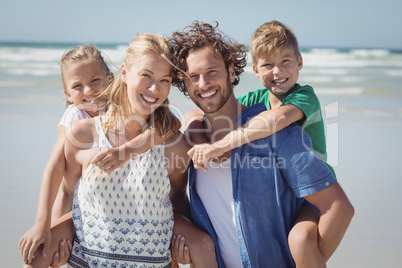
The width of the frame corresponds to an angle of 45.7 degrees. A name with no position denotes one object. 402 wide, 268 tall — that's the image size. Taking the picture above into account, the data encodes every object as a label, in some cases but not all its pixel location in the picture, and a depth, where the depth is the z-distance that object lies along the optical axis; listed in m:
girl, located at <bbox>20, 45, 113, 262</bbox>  3.14
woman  2.76
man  2.70
